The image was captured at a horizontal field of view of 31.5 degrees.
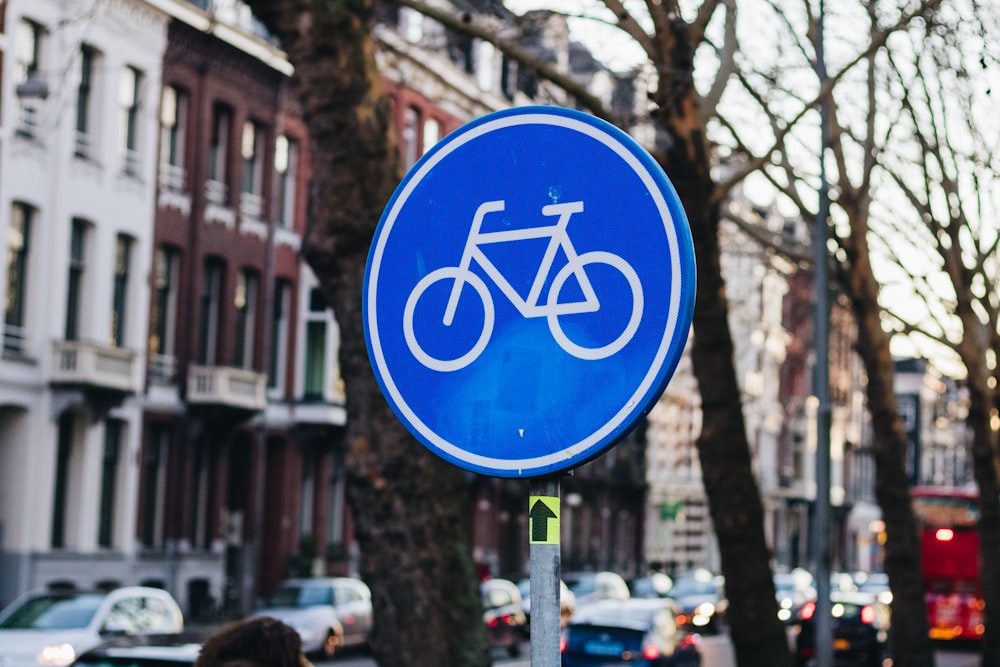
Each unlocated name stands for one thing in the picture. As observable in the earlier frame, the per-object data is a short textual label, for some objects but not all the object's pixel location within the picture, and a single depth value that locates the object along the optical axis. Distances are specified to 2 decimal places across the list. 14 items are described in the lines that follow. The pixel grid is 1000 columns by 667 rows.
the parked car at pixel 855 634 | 34.19
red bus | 44.81
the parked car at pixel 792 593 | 49.16
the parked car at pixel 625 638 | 24.25
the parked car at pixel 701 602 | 46.55
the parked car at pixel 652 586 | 48.59
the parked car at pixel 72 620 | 19.45
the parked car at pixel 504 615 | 36.00
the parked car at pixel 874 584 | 50.58
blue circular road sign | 3.66
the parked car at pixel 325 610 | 32.78
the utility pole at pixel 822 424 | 23.39
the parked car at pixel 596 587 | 43.43
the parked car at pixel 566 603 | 38.91
